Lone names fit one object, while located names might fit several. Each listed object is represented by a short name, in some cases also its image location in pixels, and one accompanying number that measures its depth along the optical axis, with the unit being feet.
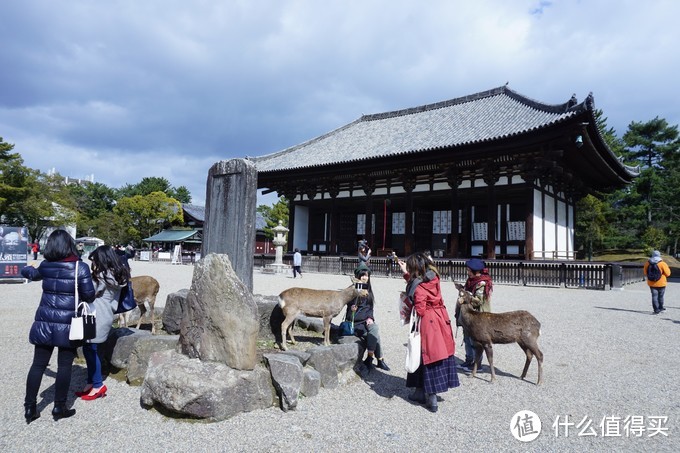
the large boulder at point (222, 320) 11.91
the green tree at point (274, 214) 130.11
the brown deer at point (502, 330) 14.51
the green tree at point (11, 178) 91.25
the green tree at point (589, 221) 90.12
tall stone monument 15.39
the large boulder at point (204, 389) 10.84
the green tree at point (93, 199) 174.19
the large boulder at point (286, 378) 11.75
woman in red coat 11.82
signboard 40.57
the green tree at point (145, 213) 145.79
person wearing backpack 28.53
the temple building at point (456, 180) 51.55
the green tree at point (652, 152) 91.76
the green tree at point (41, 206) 94.99
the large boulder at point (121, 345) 13.97
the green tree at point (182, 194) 211.20
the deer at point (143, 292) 19.66
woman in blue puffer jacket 10.69
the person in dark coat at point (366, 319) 15.48
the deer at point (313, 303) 15.97
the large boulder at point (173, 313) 16.66
